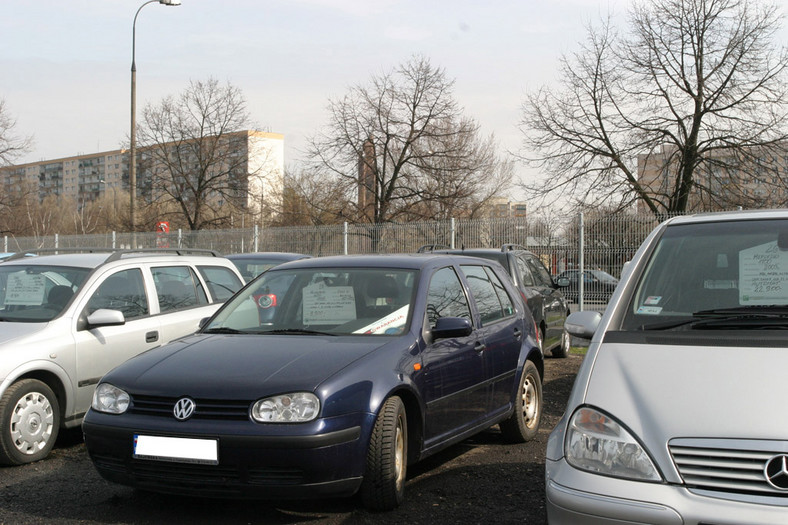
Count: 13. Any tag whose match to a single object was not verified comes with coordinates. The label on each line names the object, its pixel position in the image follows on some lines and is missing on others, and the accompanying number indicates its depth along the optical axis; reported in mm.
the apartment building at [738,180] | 24641
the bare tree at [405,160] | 33906
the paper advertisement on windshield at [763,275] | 3699
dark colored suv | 10344
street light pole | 22984
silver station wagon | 5883
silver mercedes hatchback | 2758
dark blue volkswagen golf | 4125
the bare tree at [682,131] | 24828
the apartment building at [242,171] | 39344
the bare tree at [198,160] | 39125
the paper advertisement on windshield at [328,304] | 5293
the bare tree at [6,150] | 37812
